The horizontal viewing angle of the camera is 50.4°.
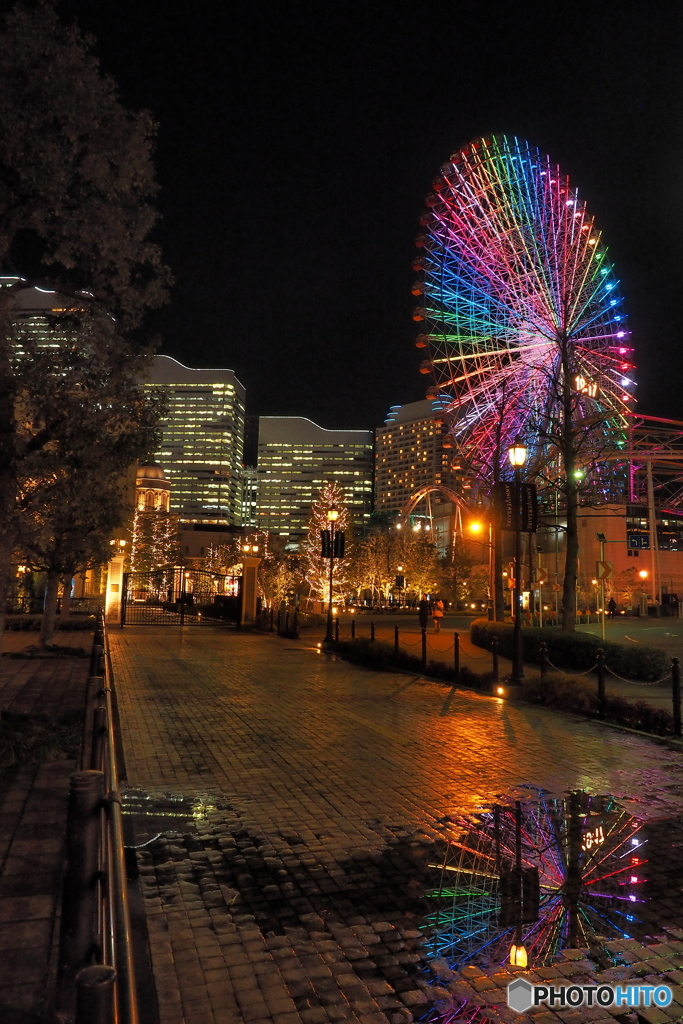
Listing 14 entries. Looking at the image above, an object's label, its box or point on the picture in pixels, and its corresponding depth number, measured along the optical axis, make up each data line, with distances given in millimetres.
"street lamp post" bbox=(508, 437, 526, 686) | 14731
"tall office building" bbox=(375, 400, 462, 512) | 32616
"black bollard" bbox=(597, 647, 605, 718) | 11609
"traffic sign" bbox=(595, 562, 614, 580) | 17725
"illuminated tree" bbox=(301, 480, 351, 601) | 54625
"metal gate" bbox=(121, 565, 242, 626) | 34406
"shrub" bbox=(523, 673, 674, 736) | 10727
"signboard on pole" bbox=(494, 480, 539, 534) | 16188
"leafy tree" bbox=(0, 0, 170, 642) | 7094
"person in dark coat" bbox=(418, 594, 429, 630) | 21466
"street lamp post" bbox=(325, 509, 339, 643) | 23156
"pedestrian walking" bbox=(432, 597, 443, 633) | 32062
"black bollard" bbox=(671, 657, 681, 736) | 10086
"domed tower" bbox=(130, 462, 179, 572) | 72750
